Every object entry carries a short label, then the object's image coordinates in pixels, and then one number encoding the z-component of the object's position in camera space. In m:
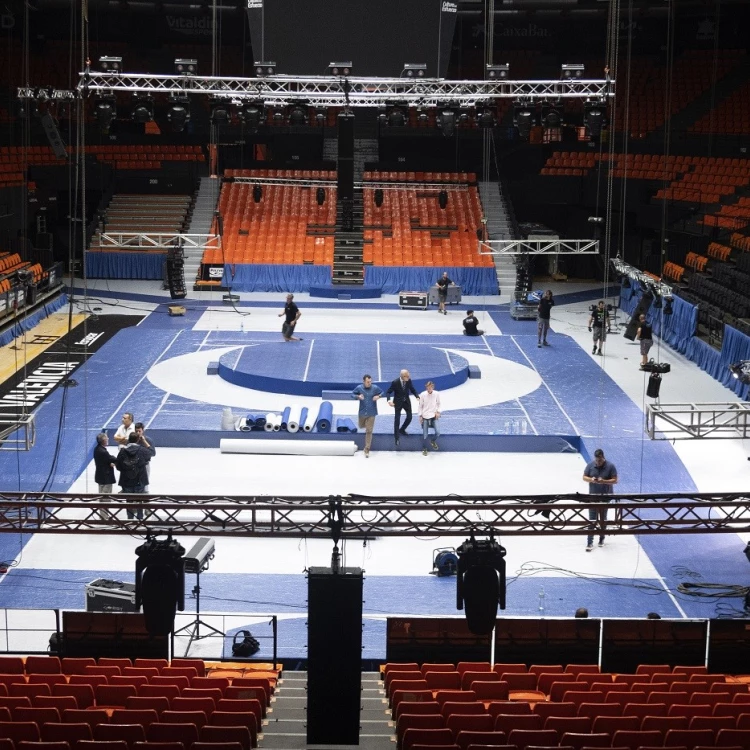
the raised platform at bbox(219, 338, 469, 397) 23.39
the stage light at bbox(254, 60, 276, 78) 21.84
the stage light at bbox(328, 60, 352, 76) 21.58
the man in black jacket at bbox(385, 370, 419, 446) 19.84
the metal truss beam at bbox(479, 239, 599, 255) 32.94
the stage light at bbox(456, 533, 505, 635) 11.48
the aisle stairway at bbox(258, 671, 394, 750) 10.75
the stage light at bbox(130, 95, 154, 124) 24.39
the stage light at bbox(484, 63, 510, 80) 23.26
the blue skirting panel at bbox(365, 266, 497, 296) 36.22
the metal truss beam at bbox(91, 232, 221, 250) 36.38
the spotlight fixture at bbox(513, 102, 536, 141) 24.69
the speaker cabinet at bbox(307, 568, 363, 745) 11.02
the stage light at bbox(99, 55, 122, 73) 23.08
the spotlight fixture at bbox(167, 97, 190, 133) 24.00
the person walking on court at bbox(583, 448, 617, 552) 16.12
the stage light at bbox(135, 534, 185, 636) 11.47
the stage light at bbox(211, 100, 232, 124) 25.14
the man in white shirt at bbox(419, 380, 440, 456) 19.77
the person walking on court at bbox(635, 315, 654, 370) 25.51
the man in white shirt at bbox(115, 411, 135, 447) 17.44
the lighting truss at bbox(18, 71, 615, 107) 22.31
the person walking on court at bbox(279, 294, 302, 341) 27.02
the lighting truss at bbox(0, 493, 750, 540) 12.11
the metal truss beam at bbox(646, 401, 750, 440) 16.64
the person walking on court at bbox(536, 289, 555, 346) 27.33
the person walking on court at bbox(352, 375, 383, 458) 19.53
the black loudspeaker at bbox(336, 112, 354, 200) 24.38
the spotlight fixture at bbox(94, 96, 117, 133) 24.30
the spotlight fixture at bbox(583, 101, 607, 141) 23.59
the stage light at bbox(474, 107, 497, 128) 26.72
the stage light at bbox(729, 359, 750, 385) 20.44
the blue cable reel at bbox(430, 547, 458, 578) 15.35
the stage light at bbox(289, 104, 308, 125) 24.77
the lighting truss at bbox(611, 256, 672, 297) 27.20
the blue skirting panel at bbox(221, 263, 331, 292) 36.16
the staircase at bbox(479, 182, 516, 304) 36.75
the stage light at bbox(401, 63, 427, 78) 21.75
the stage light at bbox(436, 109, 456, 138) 25.17
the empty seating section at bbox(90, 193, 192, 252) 38.06
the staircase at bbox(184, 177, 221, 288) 37.06
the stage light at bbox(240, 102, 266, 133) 24.22
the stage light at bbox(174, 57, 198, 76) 23.30
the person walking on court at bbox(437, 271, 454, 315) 33.09
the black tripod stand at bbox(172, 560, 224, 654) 13.23
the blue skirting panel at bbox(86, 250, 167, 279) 37.19
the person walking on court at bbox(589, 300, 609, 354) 26.14
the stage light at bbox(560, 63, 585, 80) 23.45
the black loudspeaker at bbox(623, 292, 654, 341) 28.59
